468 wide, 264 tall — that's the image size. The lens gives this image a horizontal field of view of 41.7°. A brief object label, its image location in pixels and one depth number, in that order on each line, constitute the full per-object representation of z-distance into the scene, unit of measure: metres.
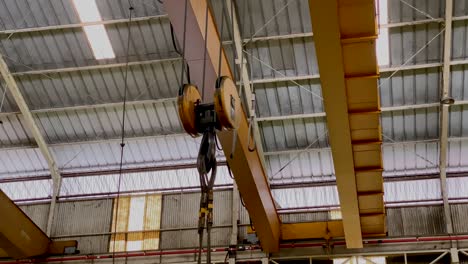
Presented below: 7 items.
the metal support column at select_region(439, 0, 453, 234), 15.62
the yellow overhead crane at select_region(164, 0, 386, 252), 8.96
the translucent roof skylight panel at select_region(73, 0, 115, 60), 16.73
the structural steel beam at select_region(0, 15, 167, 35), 16.80
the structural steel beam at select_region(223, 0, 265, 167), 16.34
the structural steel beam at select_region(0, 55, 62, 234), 18.20
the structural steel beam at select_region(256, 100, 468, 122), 17.69
